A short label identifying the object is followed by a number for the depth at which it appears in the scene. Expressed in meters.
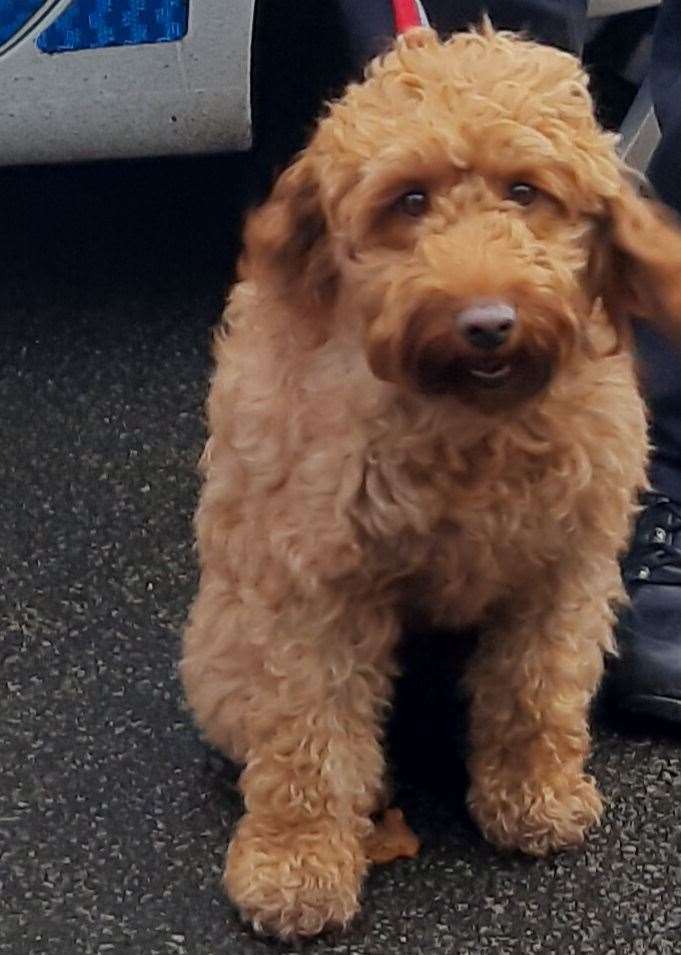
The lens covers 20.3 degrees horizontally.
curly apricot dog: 1.66
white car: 2.57
